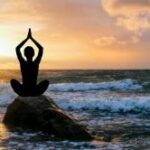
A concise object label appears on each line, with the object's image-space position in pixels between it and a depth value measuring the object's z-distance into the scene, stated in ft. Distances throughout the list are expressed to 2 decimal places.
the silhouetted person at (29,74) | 43.32
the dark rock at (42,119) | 40.27
